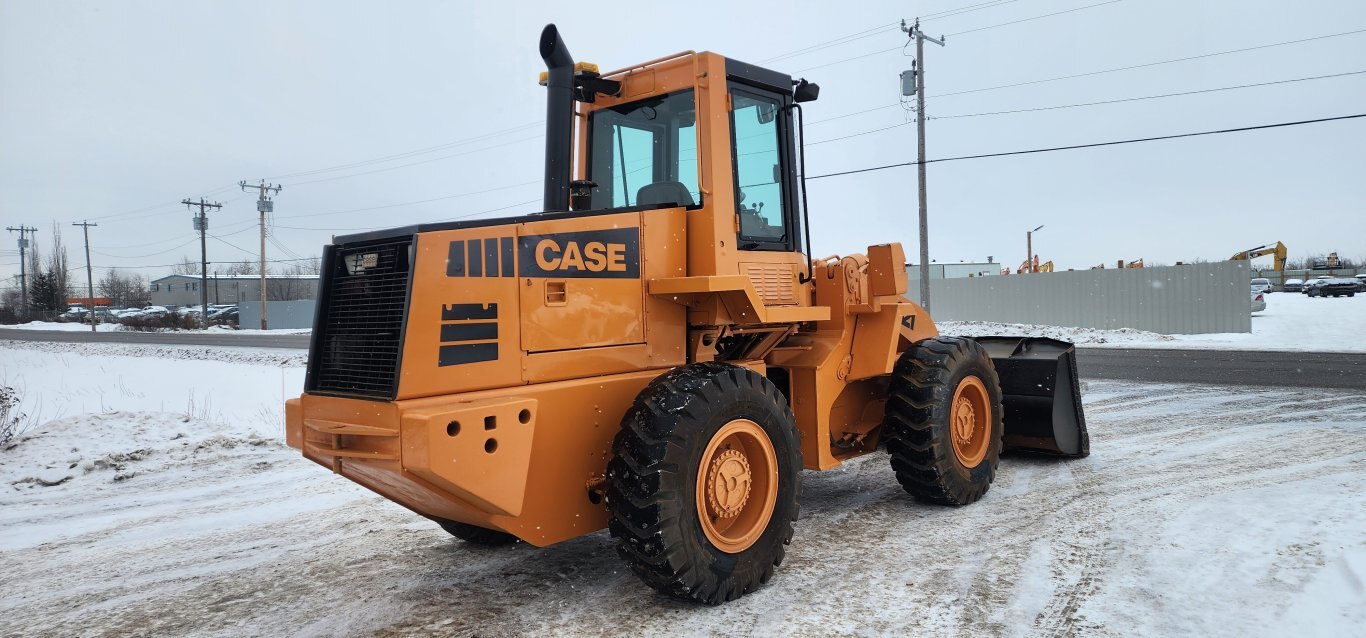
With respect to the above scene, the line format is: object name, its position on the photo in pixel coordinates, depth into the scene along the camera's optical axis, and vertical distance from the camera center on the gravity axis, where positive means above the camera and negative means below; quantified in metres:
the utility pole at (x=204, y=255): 45.42 +3.49
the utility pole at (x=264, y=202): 45.51 +6.23
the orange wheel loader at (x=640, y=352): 3.62 -0.25
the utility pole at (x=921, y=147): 23.33 +4.23
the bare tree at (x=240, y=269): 98.31 +5.61
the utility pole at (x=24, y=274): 63.94 +3.78
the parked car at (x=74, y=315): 62.55 +0.48
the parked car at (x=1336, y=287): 43.81 -0.22
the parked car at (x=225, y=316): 54.27 +0.04
